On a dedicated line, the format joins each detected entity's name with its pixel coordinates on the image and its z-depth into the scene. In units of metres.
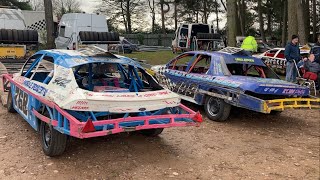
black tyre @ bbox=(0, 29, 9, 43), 9.53
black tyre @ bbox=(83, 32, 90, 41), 10.96
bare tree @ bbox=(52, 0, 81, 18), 37.42
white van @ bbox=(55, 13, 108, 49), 13.83
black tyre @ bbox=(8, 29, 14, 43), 9.64
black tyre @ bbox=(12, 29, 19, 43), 9.74
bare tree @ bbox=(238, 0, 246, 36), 27.52
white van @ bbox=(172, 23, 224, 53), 16.68
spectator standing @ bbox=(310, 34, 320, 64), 8.14
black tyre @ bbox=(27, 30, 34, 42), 10.02
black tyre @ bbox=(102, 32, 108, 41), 11.41
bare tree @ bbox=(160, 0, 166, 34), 32.48
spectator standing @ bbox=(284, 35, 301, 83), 7.98
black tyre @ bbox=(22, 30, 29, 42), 9.94
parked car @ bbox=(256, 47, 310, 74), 11.63
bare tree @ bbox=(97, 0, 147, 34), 34.22
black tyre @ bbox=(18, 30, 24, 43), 9.85
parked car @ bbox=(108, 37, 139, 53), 18.35
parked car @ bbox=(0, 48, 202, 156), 3.46
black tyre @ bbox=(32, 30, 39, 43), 10.08
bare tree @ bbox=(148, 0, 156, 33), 35.19
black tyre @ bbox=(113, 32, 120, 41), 11.70
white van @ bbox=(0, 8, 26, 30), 11.41
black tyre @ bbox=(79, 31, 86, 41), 10.83
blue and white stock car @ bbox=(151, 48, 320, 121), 5.13
